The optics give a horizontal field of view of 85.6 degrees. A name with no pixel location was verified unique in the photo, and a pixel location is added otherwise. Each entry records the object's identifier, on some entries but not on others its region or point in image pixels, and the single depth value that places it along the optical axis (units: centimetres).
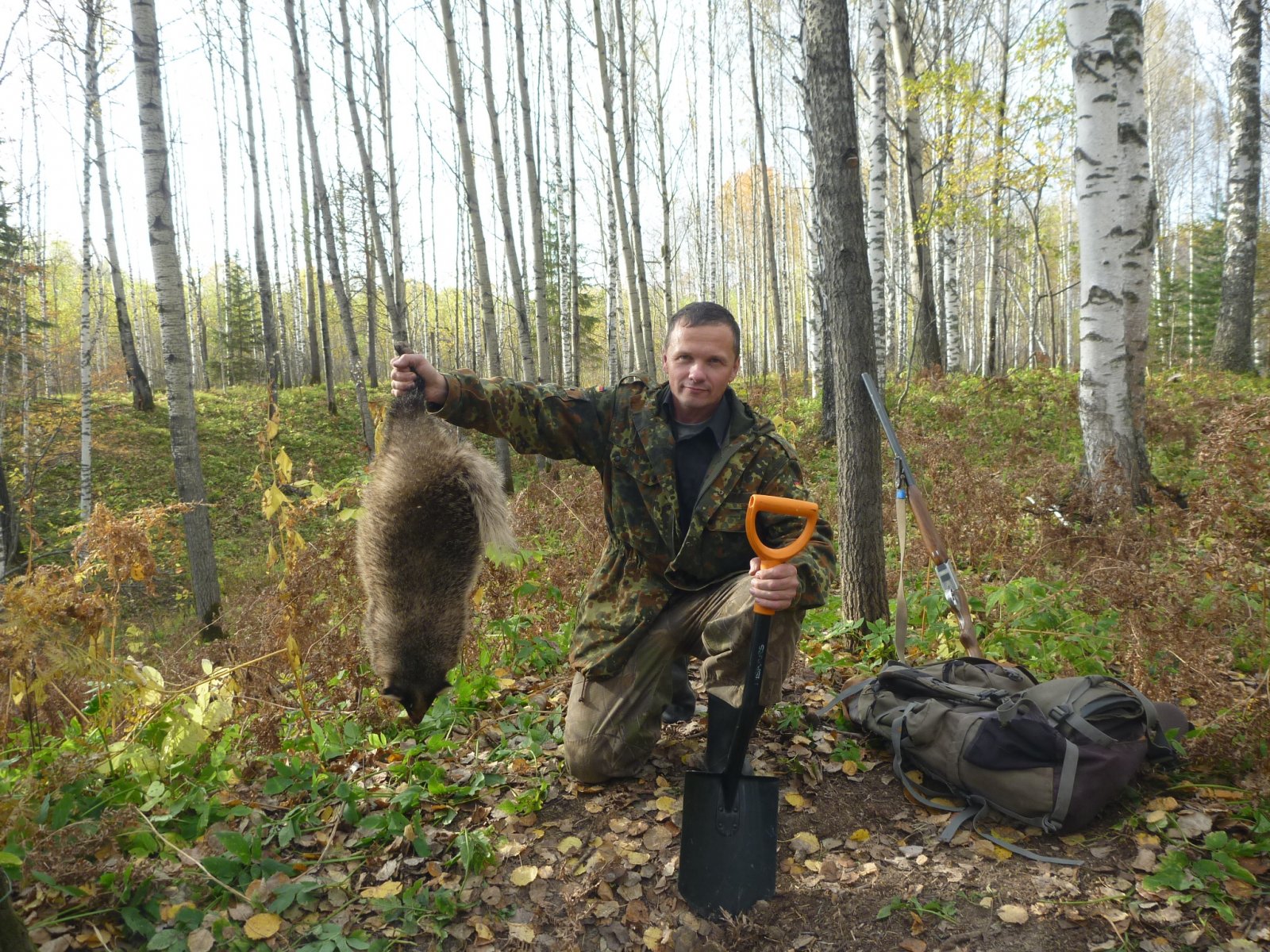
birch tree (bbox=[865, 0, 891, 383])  1072
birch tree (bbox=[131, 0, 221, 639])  734
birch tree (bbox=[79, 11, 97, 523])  1214
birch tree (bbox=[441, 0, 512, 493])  1096
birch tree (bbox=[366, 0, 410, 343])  1299
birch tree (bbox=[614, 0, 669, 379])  1392
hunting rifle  384
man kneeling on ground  309
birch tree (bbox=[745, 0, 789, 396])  1620
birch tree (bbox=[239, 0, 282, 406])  1839
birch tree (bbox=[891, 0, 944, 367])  1245
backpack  276
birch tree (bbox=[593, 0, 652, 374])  1311
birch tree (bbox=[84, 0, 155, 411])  1565
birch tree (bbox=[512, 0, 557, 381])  1252
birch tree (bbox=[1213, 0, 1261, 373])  1196
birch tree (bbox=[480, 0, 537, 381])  1228
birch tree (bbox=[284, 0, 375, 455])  1262
